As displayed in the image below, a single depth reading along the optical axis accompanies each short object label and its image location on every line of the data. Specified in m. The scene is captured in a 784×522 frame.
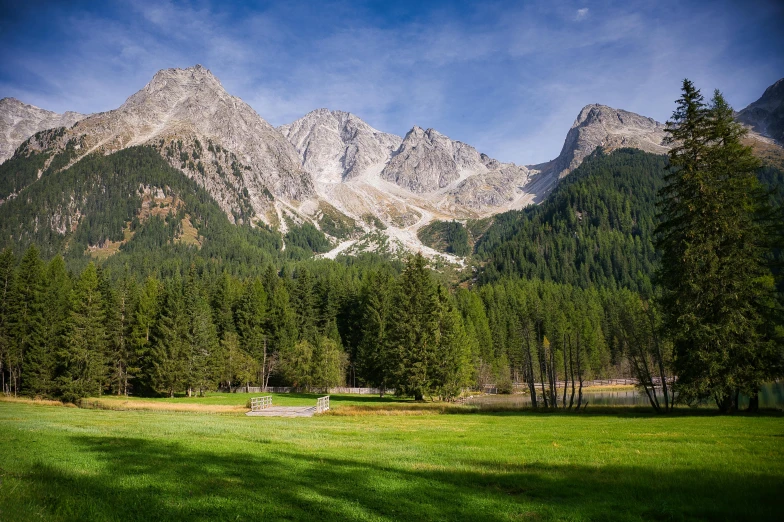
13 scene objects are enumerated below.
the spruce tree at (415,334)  48.44
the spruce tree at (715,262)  24.12
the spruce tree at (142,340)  59.69
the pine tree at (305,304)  81.88
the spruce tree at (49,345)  47.25
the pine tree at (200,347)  60.00
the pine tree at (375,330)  62.19
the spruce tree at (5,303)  49.72
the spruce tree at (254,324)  75.25
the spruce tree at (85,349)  46.34
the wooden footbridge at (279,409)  36.69
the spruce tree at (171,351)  57.47
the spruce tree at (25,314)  49.91
